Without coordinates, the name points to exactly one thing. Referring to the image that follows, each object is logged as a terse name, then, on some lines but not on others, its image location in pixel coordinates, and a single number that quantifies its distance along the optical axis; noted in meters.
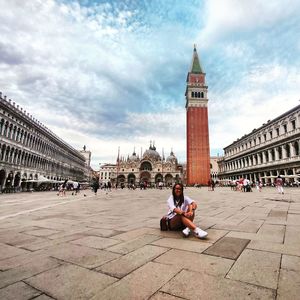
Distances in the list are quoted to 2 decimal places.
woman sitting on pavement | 4.71
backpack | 5.05
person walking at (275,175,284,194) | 18.88
